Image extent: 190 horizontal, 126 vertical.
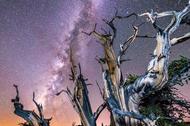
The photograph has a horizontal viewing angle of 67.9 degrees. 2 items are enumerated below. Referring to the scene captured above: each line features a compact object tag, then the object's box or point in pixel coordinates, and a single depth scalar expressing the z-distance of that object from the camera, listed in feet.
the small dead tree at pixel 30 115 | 17.93
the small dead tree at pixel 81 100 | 17.14
